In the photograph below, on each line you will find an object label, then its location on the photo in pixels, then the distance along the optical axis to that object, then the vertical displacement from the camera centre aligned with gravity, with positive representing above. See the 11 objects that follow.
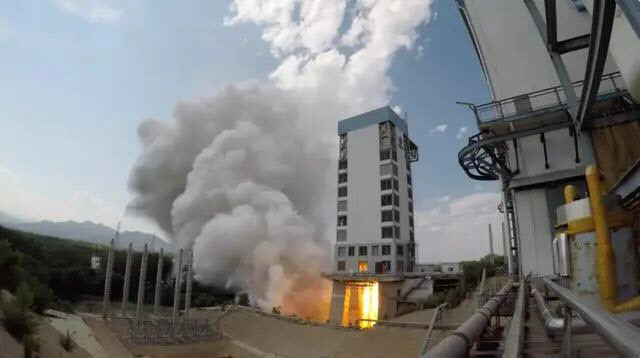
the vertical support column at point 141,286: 30.38 -2.15
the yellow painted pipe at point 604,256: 9.72 +0.24
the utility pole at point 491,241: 51.66 +2.99
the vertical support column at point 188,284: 35.70 -2.24
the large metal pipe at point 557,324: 3.31 -0.54
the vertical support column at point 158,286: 35.45 -2.43
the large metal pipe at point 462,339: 1.81 -0.40
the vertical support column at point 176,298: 28.38 -3.20
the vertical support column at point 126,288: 32.68 -2.38
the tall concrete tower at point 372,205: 44.72 +6.84
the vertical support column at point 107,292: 30.35 -2.54
